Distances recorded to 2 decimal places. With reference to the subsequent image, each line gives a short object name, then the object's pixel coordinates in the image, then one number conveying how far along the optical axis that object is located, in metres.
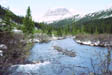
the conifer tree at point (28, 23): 43.20
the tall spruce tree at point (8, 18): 26.12
